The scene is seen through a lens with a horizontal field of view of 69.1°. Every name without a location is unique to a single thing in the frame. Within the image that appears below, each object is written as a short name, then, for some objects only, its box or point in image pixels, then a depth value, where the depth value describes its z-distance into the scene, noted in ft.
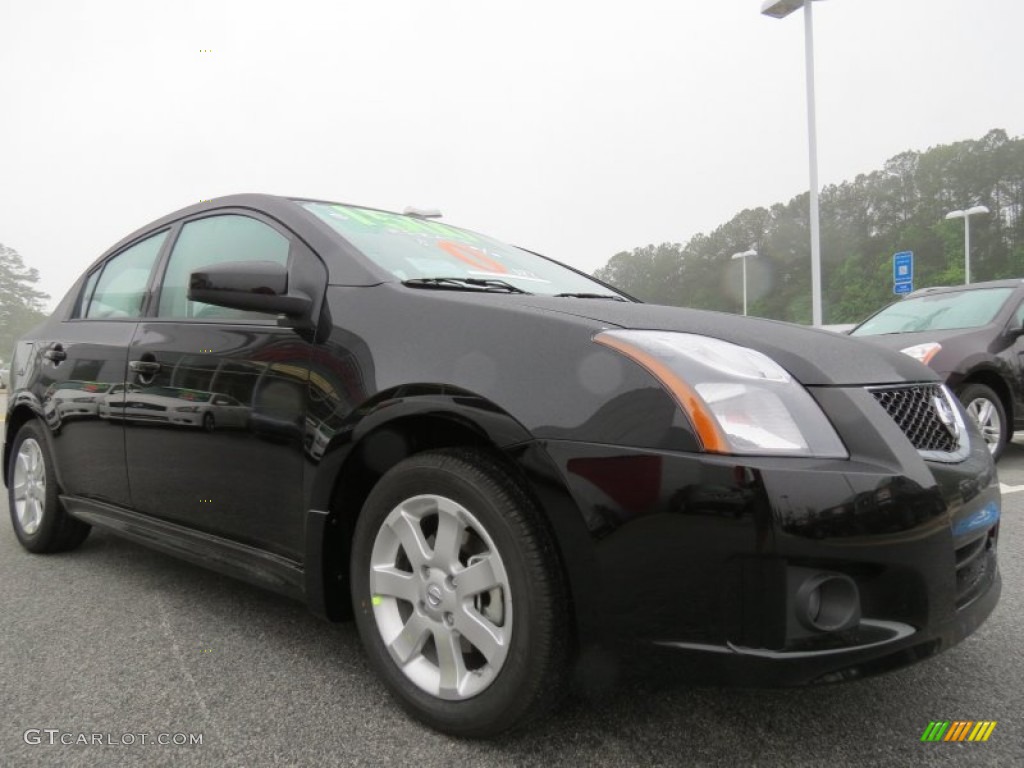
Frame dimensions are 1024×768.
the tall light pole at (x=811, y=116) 46.65
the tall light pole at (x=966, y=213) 85.83
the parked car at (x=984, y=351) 17.43
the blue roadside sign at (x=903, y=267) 58.08
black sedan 4.80
